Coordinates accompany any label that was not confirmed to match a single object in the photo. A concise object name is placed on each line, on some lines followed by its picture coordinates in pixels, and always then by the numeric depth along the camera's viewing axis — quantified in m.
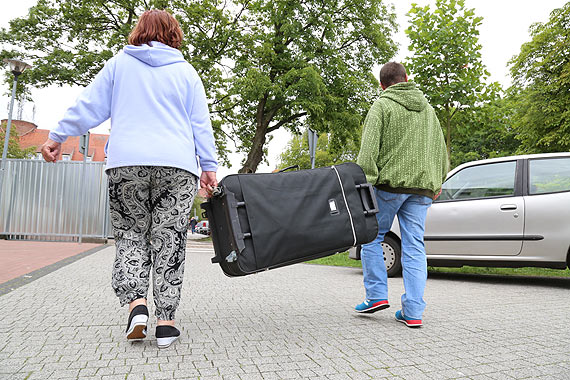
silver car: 5.76
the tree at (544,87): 23.25
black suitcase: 2.82
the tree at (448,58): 12.00
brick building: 66.50
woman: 2.79
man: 3.50
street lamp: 13.09
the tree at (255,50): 18.02
